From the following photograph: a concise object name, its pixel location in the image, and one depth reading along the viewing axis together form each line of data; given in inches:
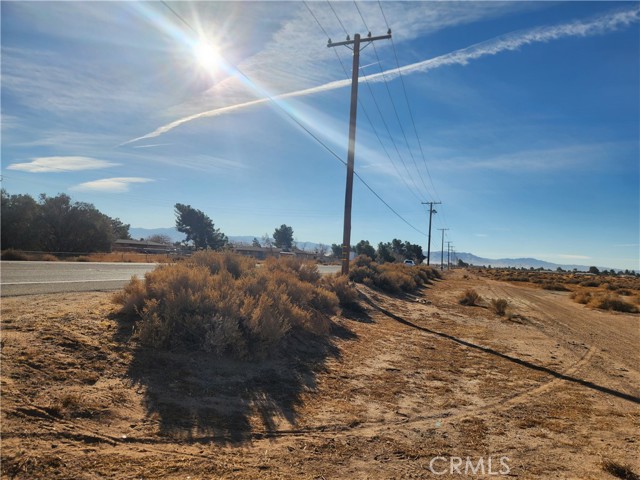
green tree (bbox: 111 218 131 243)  2870.6
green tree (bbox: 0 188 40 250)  1509.6
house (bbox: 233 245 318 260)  3102.9
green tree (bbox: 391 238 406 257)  4786.4
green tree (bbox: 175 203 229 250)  3499.0
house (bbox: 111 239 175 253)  2521.8
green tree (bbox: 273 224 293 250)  5413.4
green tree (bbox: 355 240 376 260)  3783.2
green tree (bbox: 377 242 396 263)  3624.0
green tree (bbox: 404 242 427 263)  4864.7
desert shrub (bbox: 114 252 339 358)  267.9
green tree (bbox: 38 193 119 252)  1684.3
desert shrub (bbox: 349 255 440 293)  904.3
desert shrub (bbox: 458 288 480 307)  882.8
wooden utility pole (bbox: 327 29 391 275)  669.3
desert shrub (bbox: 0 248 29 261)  927.7
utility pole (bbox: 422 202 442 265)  3129.7
